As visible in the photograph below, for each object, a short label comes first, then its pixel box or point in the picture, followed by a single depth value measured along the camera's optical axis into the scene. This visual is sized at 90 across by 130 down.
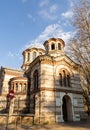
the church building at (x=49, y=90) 11.21
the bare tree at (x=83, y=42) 9.52
